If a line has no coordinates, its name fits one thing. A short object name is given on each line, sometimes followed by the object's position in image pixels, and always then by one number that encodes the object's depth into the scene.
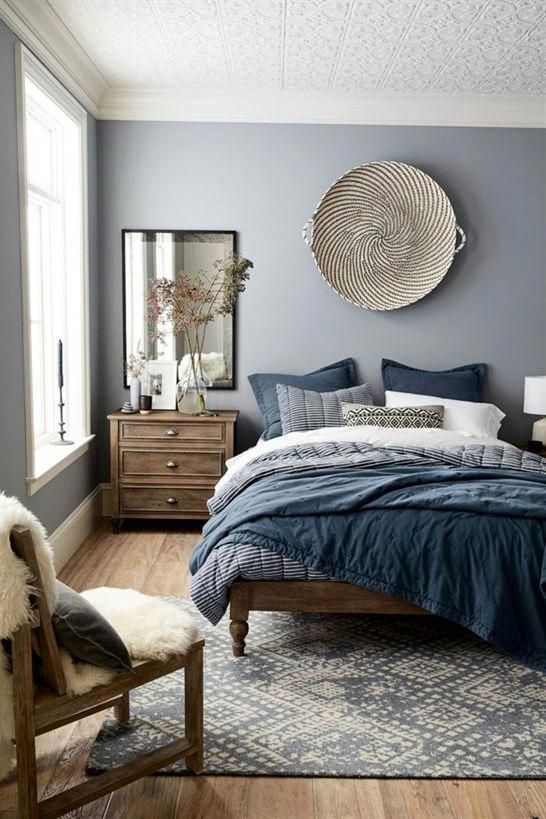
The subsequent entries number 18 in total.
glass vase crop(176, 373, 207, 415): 4.86
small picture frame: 5.02
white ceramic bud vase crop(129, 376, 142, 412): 4.91
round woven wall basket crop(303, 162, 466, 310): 4.95
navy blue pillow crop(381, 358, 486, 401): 4.93
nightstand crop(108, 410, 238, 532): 4.75
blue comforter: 2.81
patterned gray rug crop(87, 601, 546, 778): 2.36
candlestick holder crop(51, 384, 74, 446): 4.34
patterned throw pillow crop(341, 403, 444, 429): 4.46
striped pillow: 4.57
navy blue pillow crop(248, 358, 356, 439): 4.87
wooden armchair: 1.82
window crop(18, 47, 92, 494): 4.13
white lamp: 4.70
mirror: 5.04
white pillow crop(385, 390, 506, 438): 4.63
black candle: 4.23
